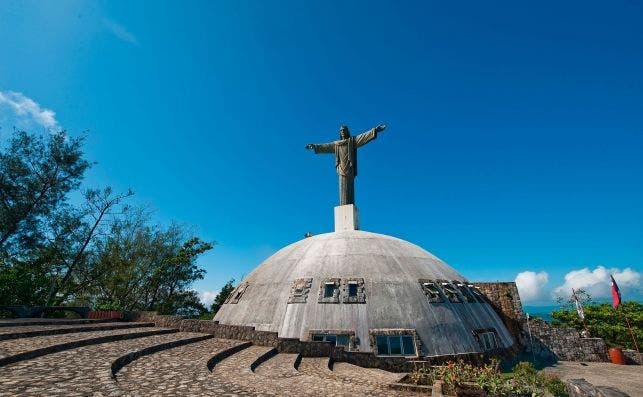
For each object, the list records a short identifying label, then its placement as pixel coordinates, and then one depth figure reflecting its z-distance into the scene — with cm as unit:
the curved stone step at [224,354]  1190
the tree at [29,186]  2625
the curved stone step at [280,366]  1219
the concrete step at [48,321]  1464
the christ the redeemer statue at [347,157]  2994
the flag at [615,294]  2492
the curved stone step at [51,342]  910
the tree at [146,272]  3189
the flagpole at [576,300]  2672
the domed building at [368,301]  1852
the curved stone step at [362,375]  1269
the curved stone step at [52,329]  1196
